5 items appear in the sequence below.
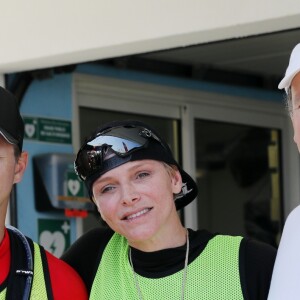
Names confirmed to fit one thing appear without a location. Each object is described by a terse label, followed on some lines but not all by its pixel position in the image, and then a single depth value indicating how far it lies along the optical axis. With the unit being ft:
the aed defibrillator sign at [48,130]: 23.90
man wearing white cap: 11.17
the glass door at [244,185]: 30.79
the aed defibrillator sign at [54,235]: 24.11
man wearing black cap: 13.69
